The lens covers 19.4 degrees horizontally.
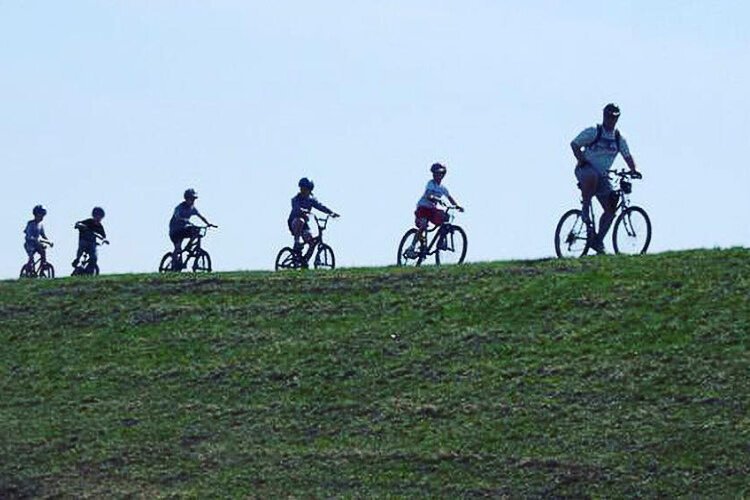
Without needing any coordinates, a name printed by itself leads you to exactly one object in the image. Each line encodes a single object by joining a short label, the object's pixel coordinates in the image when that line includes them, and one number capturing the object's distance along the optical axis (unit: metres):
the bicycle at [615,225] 28.75
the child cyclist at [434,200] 32.59
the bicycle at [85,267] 38.72
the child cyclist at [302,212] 35.78
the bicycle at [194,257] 37.28
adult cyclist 28.52
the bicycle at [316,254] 36.12
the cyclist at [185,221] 37.19
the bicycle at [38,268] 42.91
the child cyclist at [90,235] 38.91
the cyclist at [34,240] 42.81
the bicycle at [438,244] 32.66
